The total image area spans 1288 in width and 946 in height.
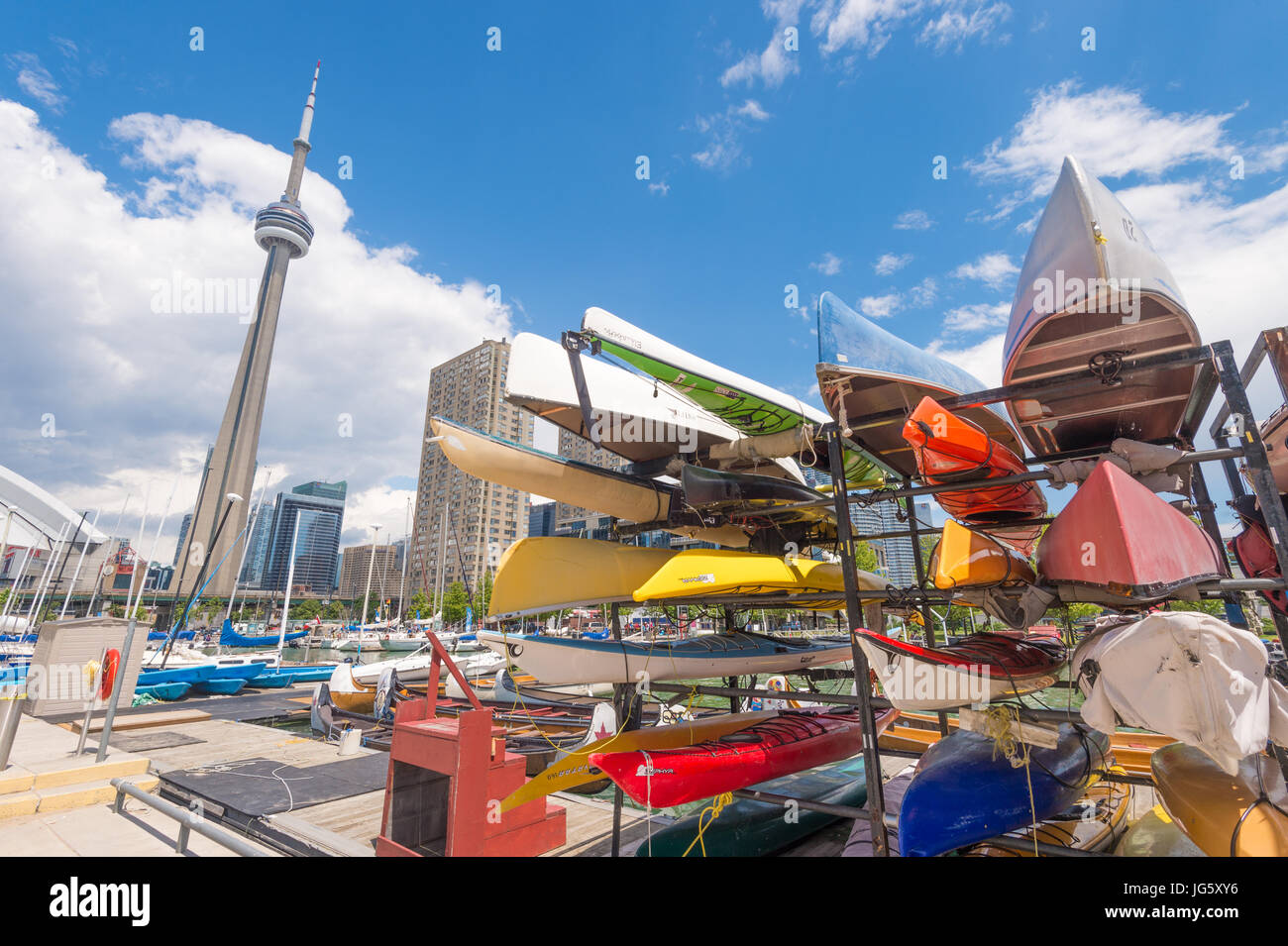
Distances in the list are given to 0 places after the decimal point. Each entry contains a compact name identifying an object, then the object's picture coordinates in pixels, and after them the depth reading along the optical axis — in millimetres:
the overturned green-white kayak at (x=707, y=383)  5012
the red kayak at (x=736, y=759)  4793
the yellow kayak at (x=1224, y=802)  3660
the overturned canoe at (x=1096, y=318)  3951
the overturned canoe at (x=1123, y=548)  3590
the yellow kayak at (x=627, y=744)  4705
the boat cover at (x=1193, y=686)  2951
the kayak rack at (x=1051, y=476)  3635
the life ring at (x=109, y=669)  8328
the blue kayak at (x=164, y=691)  18311
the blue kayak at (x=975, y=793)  4383
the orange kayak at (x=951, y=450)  4477
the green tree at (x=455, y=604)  67375
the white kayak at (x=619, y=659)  5988
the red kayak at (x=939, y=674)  4234
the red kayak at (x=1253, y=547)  4891
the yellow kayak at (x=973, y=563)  4469
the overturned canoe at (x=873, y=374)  5059
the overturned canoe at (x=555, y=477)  5375
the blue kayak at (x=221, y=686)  20578
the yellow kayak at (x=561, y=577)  5730
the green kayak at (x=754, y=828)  5758
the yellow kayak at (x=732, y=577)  5477
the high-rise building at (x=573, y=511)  58819
